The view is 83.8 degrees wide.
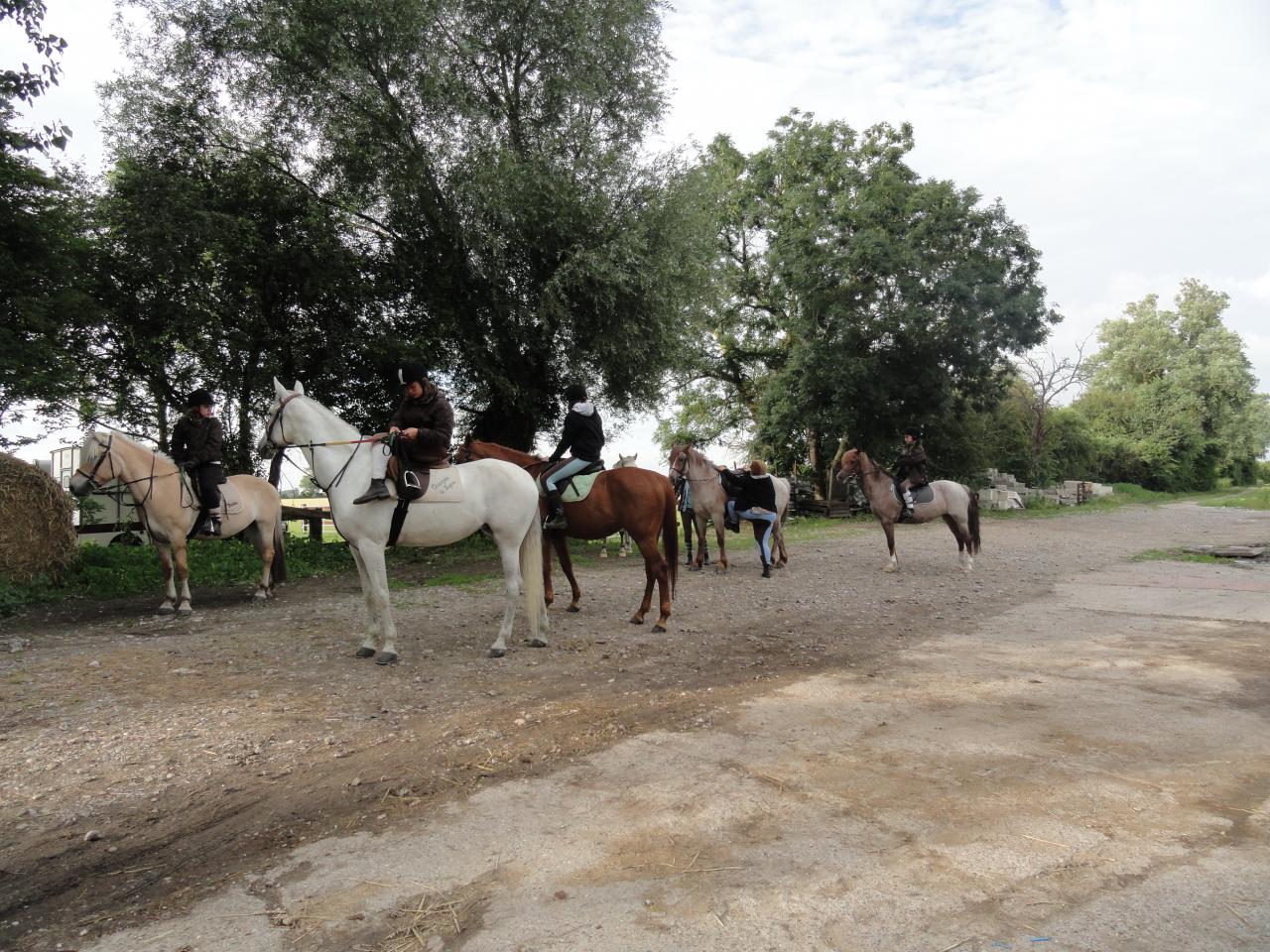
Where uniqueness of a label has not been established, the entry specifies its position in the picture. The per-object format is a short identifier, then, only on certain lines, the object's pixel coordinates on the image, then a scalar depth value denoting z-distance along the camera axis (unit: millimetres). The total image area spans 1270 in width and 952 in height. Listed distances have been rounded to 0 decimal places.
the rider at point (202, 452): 9164
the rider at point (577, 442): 8055
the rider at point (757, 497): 12539
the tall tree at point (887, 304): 23969
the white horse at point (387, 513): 6684
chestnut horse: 8039
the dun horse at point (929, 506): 12867
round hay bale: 8570
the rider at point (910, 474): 12930
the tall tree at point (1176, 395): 45812
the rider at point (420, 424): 6766
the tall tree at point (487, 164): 13008
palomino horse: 8539
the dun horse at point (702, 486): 12875
